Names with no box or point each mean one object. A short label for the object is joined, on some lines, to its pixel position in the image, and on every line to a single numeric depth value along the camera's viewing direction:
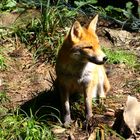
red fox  7.25
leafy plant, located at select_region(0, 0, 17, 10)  11.17
